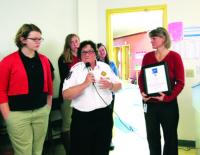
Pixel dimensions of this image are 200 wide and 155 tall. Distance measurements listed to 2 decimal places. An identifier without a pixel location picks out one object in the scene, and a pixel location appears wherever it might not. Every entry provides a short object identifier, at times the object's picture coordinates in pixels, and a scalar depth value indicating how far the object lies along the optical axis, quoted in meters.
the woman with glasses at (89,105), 2.15
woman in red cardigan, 2.19
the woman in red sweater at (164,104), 2.63
